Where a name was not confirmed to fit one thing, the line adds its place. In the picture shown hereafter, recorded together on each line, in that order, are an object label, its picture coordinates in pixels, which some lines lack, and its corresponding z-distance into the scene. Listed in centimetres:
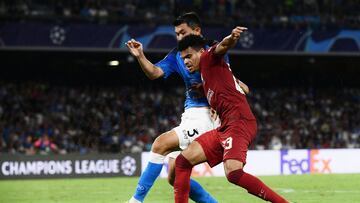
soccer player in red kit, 1412
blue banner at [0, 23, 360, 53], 4847
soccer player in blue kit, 1634
